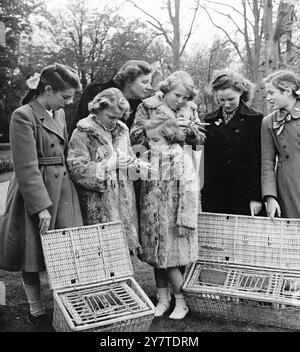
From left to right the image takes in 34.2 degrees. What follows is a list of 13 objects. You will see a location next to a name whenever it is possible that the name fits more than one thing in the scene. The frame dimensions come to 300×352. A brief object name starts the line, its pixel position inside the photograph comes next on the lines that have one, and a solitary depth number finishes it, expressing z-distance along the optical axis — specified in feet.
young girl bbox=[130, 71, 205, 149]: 13.21
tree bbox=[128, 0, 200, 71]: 70.38
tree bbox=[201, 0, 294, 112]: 32.01
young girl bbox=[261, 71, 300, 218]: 13.19
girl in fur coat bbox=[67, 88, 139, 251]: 12.14
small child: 12.94
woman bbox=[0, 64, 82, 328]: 11.46
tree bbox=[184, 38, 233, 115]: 96.73
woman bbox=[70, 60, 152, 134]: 14.10
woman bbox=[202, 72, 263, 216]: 13.88
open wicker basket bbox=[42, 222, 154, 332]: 11.01
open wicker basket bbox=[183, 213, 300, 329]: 12.46
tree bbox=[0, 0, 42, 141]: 81.25
